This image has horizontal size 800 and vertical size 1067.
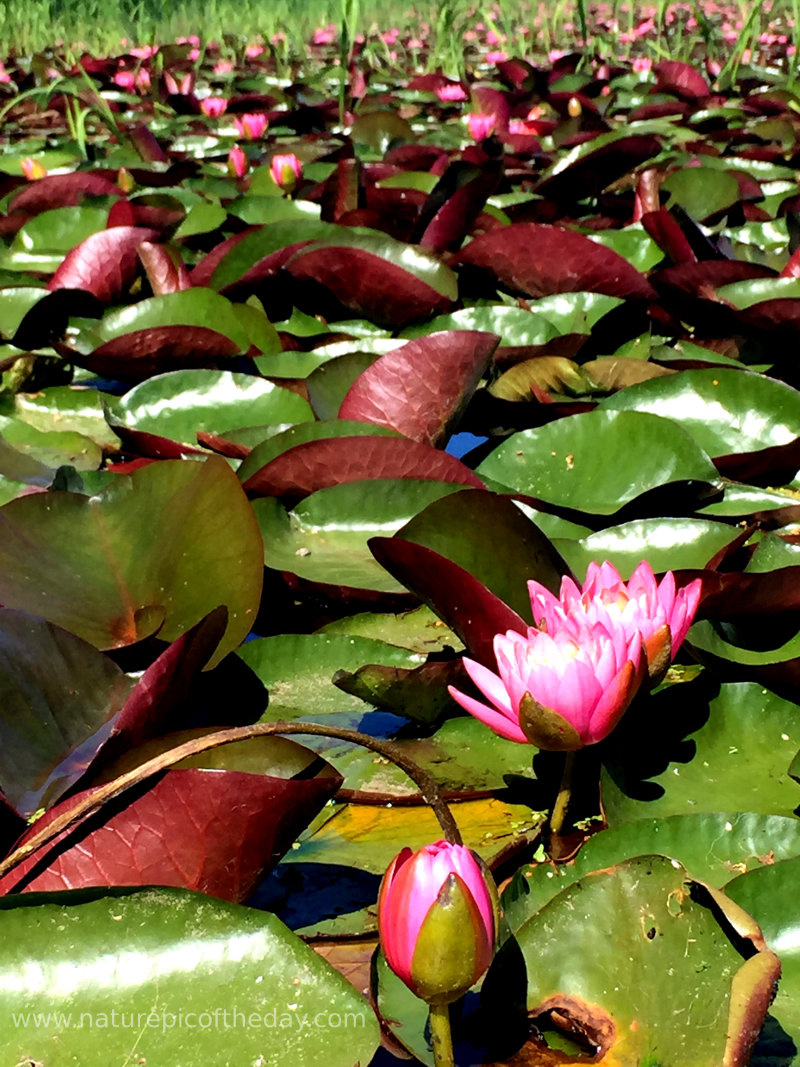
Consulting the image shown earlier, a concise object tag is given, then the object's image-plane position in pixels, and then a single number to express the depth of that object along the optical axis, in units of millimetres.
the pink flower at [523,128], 3678
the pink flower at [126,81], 5477
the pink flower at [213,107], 4402
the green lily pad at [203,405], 1443
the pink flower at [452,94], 4699
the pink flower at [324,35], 9255
